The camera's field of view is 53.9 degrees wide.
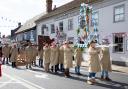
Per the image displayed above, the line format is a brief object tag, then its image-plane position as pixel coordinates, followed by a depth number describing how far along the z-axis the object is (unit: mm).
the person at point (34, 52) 8279
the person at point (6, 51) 9889
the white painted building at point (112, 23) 9364
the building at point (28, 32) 20020
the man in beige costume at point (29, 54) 8082
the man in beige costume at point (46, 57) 7029
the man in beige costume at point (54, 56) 6704
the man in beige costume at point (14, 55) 8539
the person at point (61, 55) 6754
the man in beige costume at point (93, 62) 5176
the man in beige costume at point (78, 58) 6395
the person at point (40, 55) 8148
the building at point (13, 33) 28396
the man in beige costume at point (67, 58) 6060
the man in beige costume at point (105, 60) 5432
